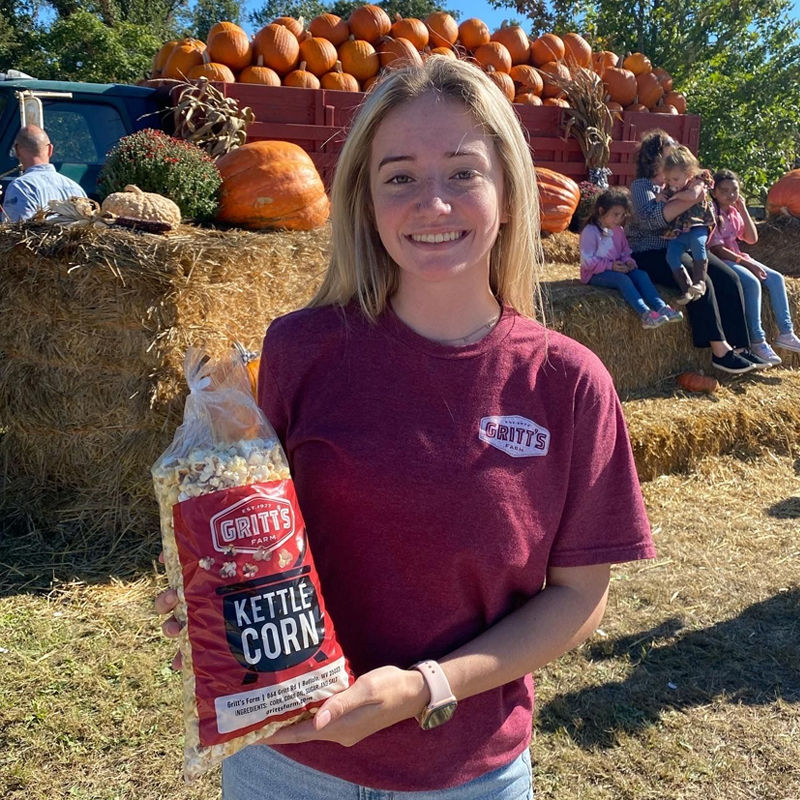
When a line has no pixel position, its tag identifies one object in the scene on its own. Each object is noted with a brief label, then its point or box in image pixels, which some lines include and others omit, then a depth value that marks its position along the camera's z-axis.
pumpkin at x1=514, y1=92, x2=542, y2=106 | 8.90
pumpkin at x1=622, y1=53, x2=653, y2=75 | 10.74
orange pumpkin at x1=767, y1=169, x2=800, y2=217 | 9.25
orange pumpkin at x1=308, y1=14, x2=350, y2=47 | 8.69
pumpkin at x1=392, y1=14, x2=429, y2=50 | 9.06
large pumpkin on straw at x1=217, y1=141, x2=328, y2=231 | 5.43
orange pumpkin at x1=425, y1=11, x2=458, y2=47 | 9.20
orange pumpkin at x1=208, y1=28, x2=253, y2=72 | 7.84
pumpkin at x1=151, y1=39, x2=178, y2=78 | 8.04
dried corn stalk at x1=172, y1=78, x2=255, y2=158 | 6.27
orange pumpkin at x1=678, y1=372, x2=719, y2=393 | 6.19
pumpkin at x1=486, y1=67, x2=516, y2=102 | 8.66
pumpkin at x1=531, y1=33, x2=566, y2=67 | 9.77
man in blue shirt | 5.13
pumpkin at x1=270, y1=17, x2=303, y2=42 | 8.22
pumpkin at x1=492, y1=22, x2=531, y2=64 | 9.66
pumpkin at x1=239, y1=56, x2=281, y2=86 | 7.73
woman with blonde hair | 1.18
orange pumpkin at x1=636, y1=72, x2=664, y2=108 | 10.40
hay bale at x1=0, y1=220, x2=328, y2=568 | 4.06
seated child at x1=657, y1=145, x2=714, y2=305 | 6.29
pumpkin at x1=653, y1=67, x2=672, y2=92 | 10.86
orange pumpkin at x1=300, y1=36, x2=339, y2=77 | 8.24
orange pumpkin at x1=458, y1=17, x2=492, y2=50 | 9.58
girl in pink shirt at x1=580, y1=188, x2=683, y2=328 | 6.01
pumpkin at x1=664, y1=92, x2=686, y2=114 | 10.85
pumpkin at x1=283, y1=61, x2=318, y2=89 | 7.95
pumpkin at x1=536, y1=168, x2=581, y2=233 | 7.70
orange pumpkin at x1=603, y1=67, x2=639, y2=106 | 9.92
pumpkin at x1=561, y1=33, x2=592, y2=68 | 9.94
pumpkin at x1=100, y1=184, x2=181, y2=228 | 4.33
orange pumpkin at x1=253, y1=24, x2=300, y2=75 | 7.93
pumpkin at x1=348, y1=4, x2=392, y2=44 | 8.82
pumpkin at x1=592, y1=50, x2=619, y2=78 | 10.07
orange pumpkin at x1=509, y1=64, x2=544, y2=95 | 9.41
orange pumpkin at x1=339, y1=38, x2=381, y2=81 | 8.52
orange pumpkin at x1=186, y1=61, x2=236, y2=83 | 7.49
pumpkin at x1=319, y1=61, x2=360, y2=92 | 8.12
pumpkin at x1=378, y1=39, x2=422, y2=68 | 8.62
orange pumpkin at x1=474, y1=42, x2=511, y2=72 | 9.24
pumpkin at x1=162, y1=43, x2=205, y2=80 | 7.76
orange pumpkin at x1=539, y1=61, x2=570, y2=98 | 9.35
